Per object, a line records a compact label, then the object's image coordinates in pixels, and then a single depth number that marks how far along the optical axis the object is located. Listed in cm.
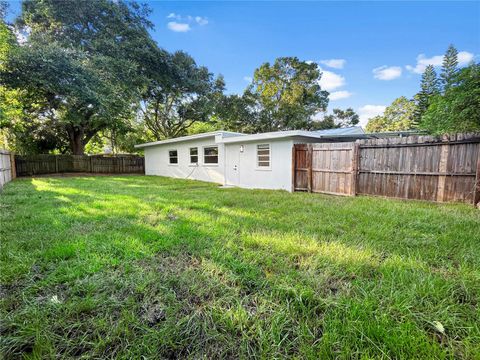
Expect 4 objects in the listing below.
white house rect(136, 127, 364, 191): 796
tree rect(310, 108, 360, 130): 2254
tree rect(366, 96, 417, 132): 2405
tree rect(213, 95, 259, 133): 2138
